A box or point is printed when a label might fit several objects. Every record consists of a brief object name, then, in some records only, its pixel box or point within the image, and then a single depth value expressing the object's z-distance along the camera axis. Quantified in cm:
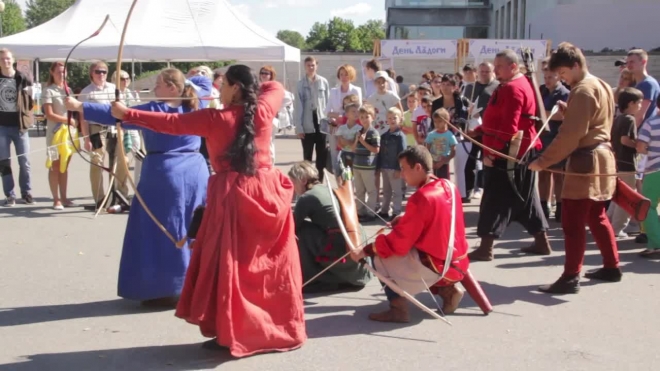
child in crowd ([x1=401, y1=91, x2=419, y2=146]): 1106
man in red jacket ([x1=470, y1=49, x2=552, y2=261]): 676
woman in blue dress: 550
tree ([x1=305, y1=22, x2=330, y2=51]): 10174
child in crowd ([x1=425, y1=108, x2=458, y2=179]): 912
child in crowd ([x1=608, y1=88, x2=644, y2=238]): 779
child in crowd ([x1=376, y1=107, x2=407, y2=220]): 925
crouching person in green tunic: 606
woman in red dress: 445
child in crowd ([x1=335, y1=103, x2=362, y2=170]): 928
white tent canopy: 1158
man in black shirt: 1012
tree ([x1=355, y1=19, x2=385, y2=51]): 10135
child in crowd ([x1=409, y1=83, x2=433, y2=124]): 1091
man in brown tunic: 573
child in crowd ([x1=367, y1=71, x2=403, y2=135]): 1002
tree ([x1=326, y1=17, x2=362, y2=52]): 9719
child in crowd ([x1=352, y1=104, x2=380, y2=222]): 912
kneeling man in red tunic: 506
